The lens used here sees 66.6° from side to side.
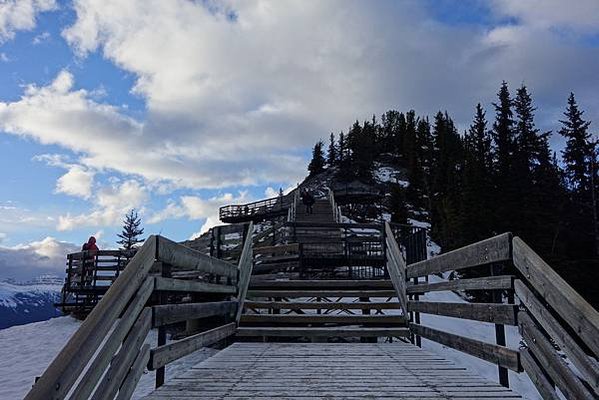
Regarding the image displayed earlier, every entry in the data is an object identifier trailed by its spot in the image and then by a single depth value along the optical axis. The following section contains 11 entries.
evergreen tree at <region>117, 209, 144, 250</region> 53.03
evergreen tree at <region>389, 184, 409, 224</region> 36.84
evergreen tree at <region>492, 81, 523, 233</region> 28.61
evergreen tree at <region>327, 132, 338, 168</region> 79.00
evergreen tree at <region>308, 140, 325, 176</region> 77.12
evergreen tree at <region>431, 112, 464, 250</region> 31.84
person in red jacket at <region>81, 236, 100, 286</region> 15.64
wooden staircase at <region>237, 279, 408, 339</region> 7.26
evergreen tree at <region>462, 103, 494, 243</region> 28.34
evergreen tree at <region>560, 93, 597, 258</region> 36.31
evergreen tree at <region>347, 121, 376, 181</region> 62.06
